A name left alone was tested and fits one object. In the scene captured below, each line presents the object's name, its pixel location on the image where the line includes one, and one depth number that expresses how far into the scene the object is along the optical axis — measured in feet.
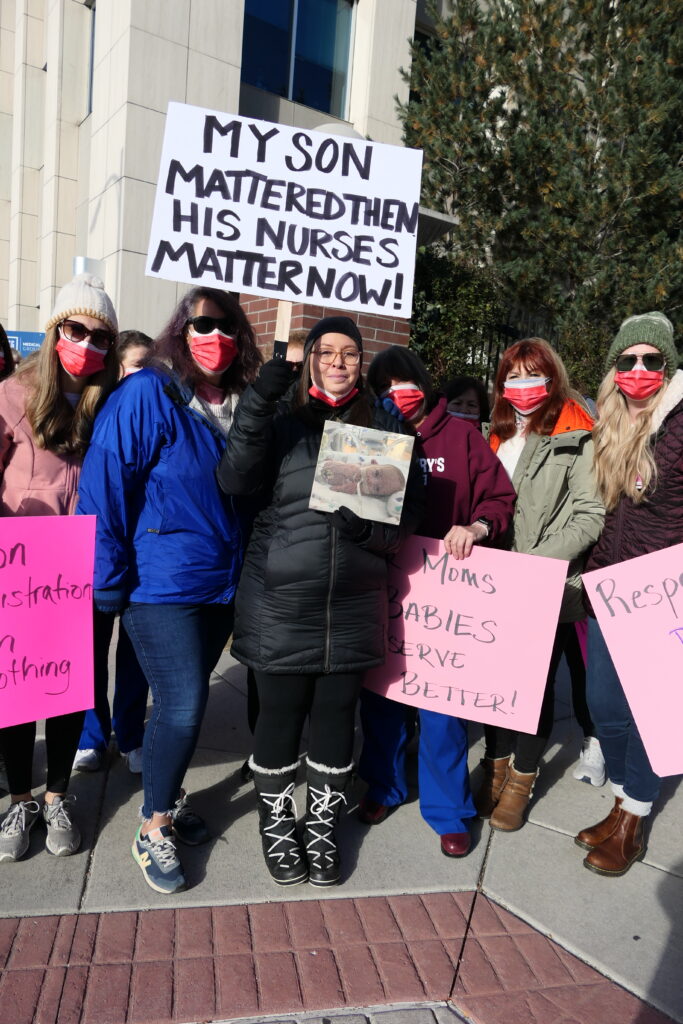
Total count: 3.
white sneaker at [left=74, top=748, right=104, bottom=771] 11.60
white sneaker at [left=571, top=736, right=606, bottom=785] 12.55
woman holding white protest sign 8.57
